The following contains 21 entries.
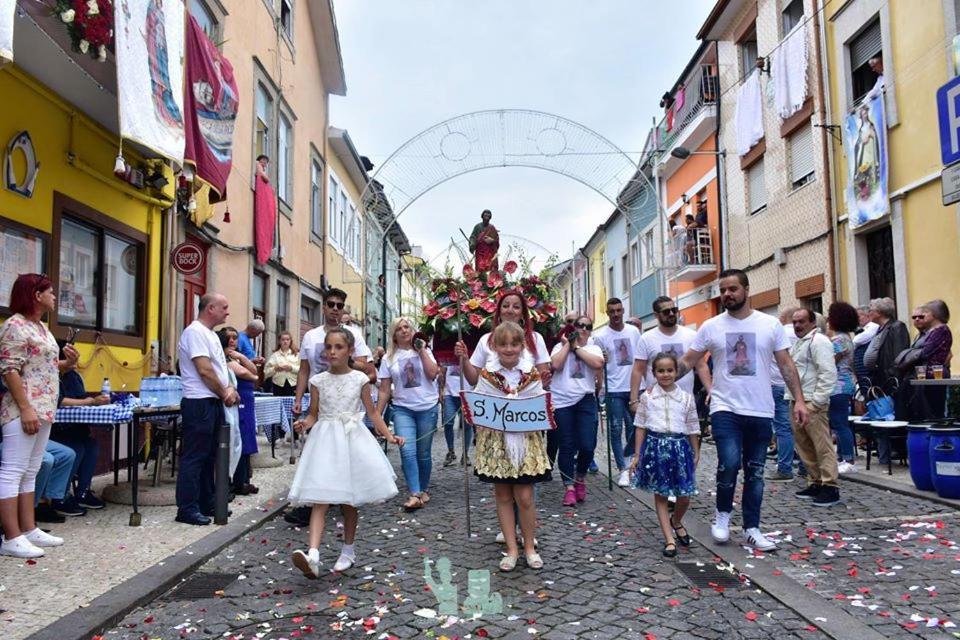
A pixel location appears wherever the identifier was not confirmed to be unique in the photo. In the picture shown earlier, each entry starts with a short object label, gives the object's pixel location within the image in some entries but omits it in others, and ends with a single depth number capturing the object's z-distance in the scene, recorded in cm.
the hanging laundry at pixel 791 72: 1502
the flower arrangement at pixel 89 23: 596
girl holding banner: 484
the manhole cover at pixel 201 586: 439
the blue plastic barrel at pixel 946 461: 646
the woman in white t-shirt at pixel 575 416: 705
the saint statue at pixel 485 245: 798
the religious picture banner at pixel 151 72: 688
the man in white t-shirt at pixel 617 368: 811
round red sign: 974
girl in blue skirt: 519
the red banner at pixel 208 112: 883
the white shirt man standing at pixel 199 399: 605
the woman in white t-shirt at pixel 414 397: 700
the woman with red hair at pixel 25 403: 495
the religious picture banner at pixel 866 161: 1226
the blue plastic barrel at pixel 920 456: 682
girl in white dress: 476
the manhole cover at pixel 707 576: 443
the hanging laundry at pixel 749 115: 1725
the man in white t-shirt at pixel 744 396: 524
